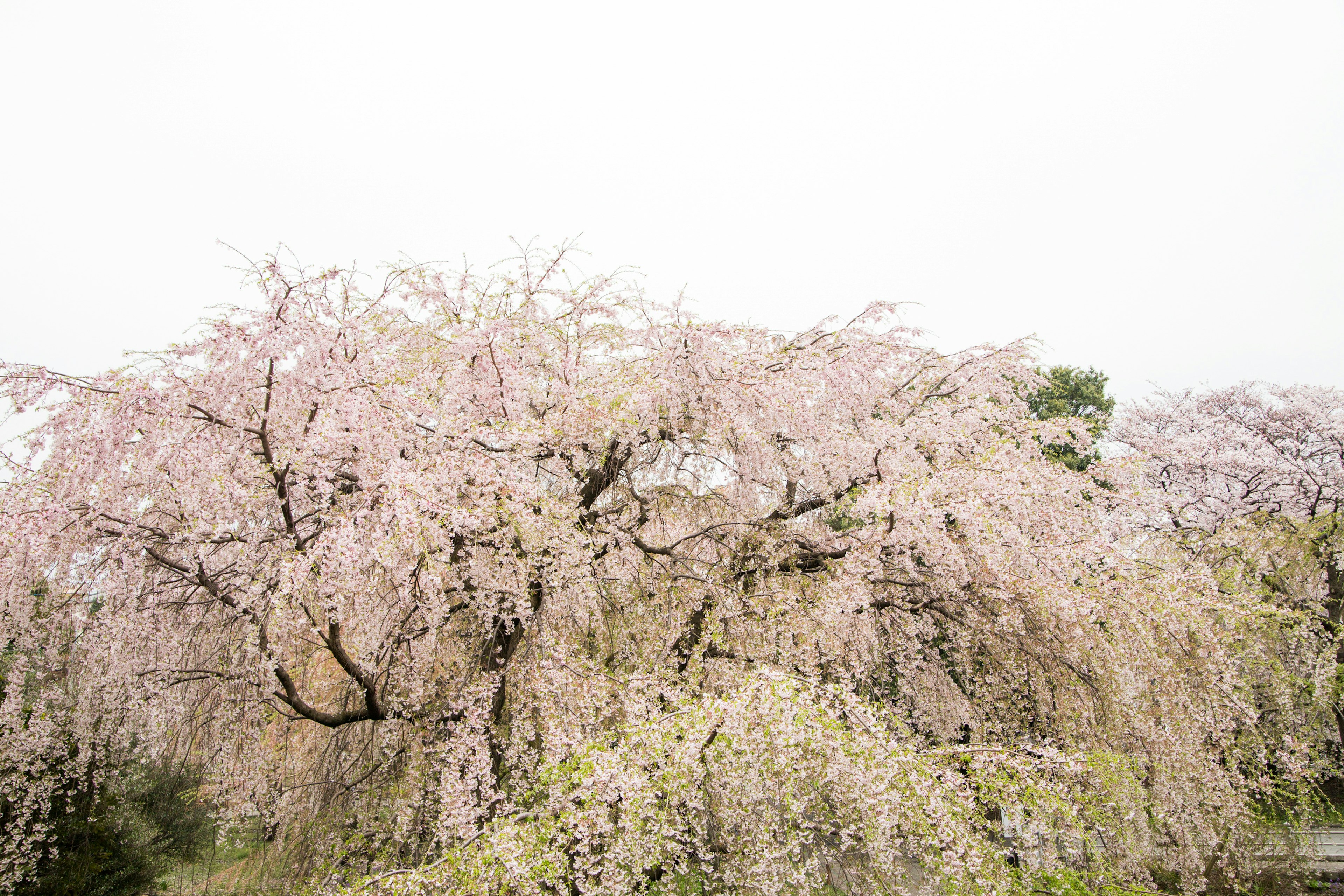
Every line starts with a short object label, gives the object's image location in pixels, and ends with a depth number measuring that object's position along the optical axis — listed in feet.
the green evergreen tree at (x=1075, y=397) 71.05
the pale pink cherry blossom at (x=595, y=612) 14.64
